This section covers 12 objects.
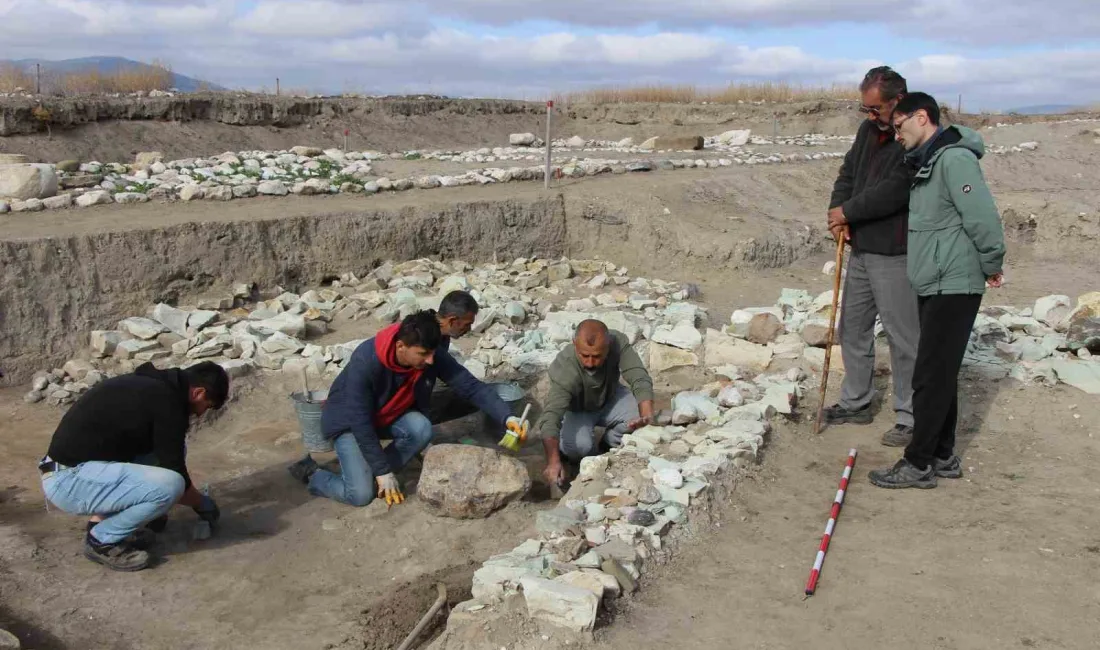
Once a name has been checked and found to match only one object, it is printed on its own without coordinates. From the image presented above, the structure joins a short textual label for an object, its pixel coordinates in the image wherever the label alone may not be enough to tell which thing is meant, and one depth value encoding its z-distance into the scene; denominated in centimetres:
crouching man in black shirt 408
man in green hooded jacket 392
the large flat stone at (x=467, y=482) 473
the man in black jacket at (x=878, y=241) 455
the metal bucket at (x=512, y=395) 577
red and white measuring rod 347
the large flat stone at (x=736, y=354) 639
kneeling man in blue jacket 473
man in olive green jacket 487
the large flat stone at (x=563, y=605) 314
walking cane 508
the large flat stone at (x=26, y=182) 902
